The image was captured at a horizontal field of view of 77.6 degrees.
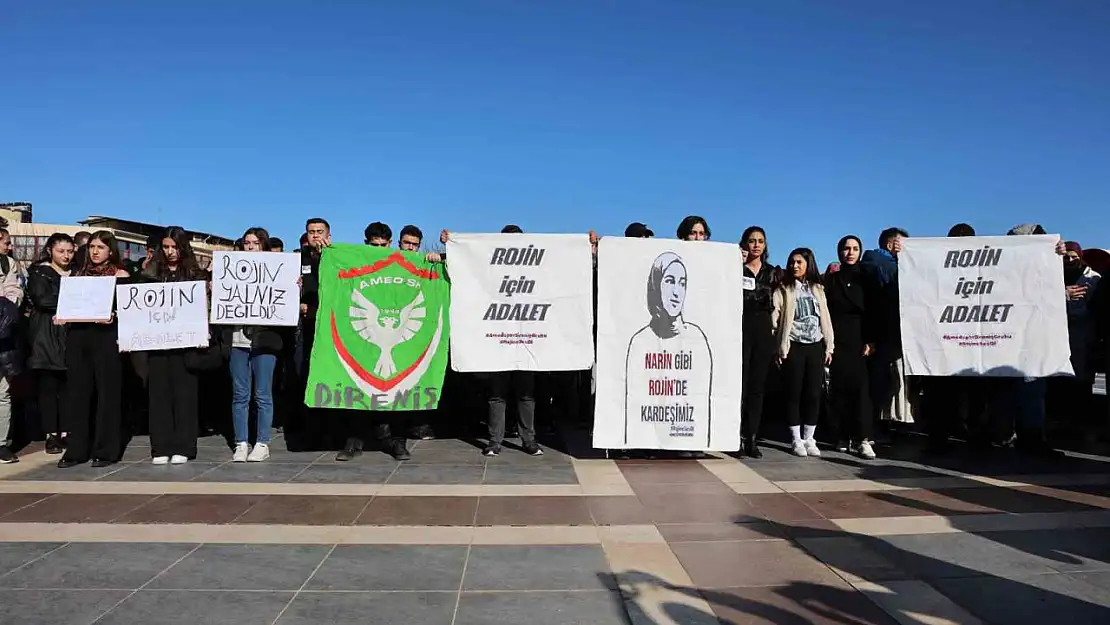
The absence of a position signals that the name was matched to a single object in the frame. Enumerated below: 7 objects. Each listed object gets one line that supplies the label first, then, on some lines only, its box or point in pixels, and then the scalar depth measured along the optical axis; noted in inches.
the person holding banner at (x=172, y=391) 248.1
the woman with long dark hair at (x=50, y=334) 243.1
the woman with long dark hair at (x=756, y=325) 261.0
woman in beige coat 265.9
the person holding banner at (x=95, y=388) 242.4
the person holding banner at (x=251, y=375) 247.4
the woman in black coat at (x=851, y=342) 269.1
